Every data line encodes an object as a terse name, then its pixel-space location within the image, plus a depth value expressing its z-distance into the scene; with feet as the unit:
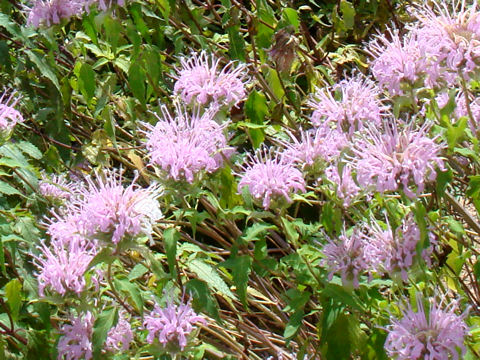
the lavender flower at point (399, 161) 4.35
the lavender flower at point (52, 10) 4.98
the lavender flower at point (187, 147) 4.46
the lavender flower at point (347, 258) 4.57
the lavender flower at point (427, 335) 4.30
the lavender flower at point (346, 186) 4.59
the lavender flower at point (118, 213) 4.40
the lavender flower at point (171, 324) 4.50
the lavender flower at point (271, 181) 4.54
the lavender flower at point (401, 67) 4.54
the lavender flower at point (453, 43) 4.44
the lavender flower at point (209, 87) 4.74
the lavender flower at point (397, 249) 4.47
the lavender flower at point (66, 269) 4.57
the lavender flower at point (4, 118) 4.71
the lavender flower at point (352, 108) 4.61
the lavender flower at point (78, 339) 4.61
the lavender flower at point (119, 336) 4.65
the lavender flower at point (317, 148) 4.59
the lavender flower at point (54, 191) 5.16
